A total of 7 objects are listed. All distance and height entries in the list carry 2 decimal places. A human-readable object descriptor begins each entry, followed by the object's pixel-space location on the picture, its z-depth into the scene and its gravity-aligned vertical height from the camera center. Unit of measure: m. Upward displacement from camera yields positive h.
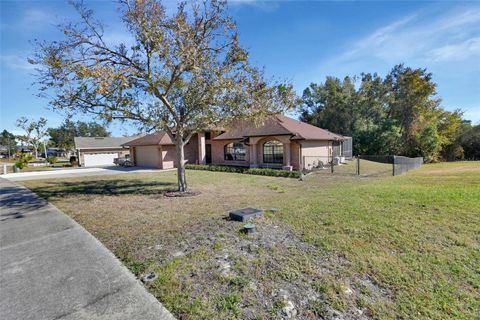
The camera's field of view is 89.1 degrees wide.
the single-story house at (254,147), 18.75 +0.60
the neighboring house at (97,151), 32.53 +1.16
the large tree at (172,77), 8.48 +3.02
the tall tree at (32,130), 51.47 +6.73
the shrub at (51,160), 32.88 +0.14
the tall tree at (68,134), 64.99 +7.97
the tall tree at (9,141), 74.05 +7.64
